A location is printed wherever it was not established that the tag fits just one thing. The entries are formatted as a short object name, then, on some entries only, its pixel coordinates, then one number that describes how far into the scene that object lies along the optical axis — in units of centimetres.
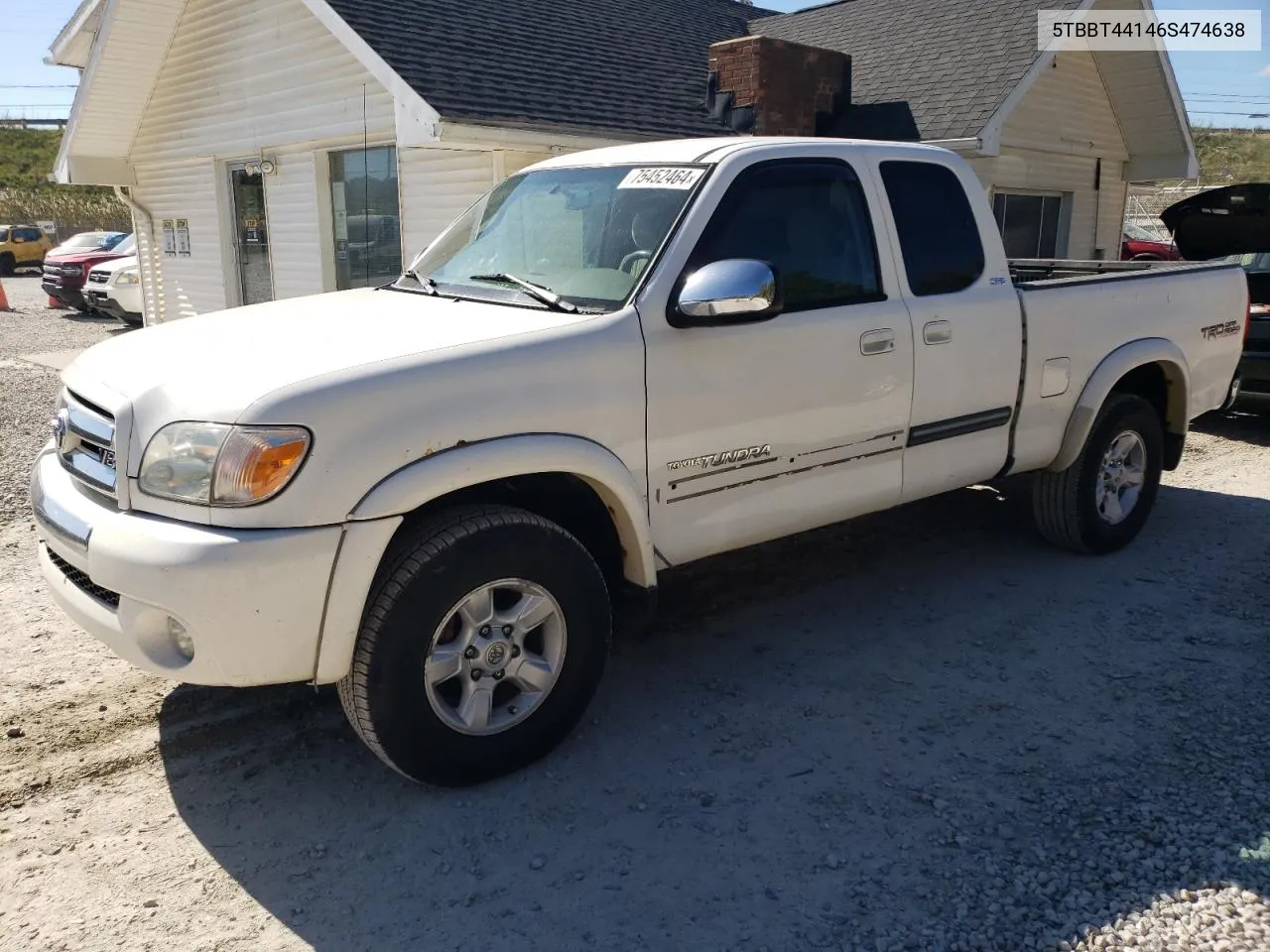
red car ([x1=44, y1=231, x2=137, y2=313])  2038
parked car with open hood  858
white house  998
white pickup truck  292
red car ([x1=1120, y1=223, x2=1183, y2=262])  1998
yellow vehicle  3447
